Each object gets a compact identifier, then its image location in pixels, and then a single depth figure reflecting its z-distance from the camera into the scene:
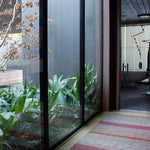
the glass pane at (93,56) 3.26
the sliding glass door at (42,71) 1.66
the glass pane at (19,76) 1.61
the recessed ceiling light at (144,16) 4.13
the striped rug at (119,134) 2.38
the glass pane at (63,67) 2.24
